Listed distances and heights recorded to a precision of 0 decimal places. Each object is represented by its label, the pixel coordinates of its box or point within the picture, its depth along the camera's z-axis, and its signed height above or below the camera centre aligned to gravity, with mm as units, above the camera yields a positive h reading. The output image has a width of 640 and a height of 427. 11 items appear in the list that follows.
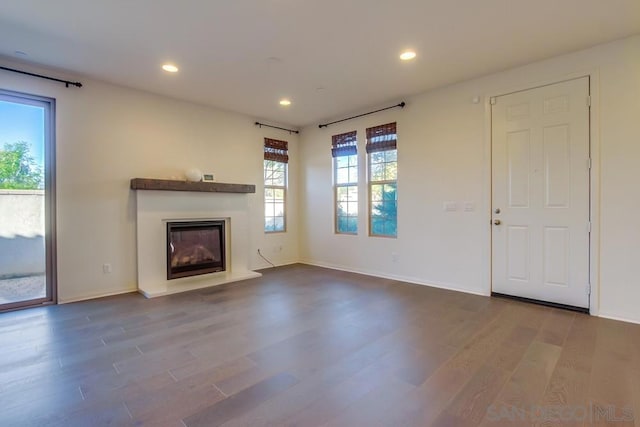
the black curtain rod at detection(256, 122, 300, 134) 5625 +1519
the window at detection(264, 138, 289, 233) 5832 +485
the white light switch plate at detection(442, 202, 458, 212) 4191 +52
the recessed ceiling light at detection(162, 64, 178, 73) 3548 +1602
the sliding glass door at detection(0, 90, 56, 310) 3477 +114
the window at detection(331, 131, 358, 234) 5434 +515
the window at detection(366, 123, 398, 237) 4879 +480
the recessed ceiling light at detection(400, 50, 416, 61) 3289 +1617
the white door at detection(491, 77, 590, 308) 3293 +184
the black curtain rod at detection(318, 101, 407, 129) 4649 +1538
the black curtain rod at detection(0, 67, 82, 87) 3421 +1492
